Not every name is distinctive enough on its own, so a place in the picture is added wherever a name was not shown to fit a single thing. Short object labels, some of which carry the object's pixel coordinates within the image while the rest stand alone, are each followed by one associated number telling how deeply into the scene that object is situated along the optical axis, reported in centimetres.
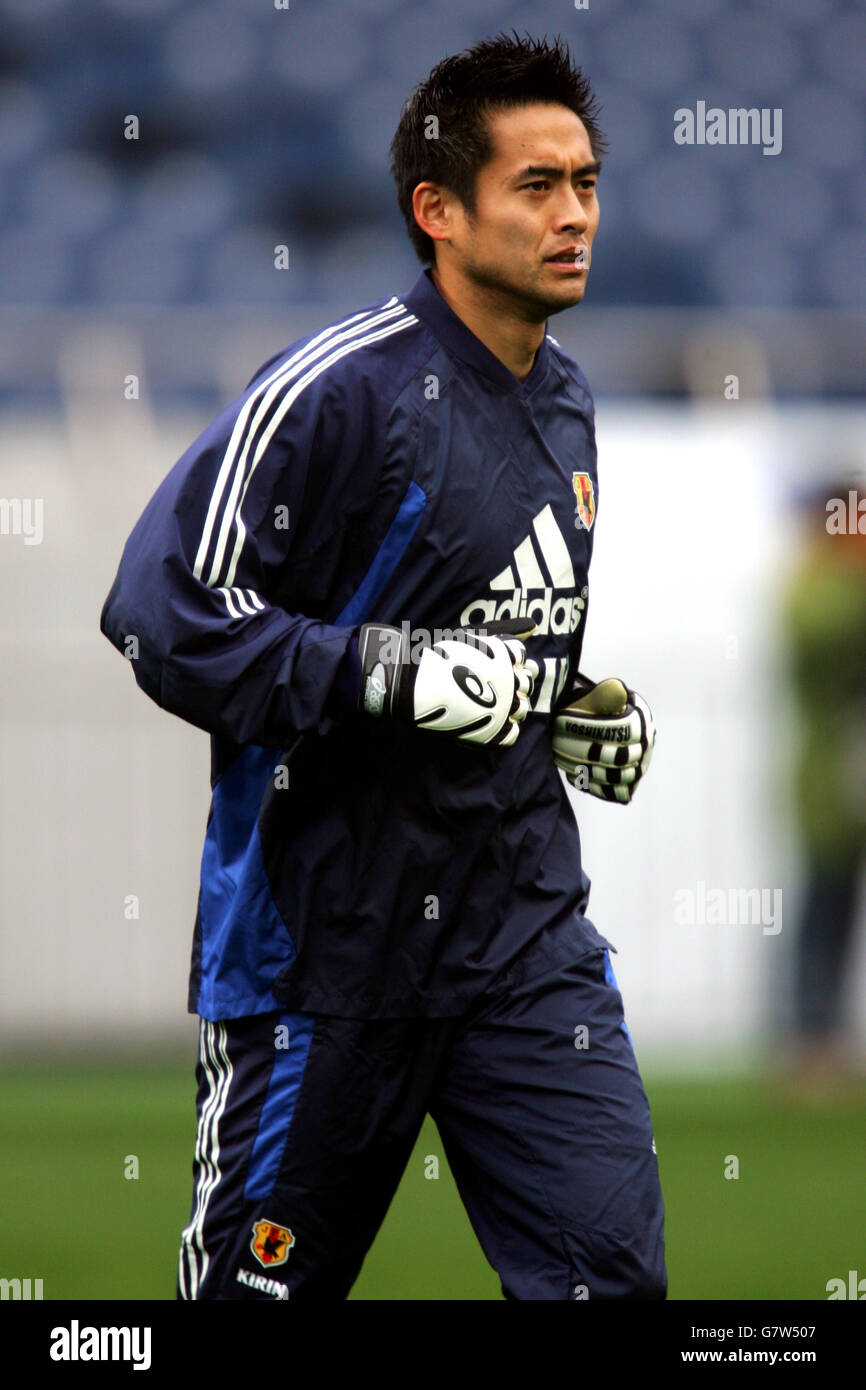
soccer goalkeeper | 434
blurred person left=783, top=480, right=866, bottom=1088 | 1069
